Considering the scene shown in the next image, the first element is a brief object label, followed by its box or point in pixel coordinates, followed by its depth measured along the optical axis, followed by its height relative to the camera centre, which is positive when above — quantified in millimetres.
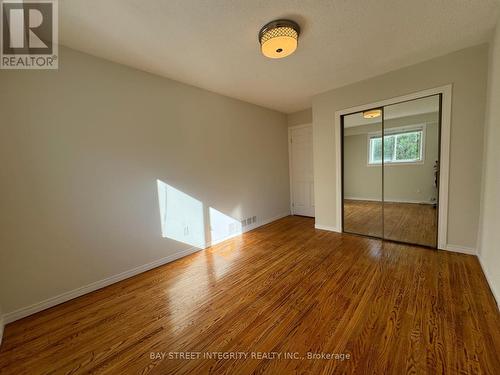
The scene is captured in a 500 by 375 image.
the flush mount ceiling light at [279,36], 1757 +1268
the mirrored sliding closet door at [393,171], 2795 +84
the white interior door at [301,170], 4618 +171
